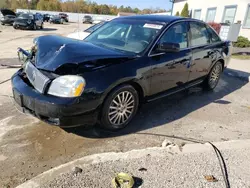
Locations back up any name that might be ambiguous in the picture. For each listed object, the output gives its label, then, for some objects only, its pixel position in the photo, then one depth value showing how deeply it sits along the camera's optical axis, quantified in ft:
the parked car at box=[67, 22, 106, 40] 29.80
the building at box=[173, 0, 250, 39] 50.16
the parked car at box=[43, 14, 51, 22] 147.23
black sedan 9.50
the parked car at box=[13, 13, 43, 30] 72.13
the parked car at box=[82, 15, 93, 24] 164.74
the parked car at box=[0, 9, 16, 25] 82.38
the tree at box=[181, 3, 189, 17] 74.84
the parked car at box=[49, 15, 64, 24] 134.62
